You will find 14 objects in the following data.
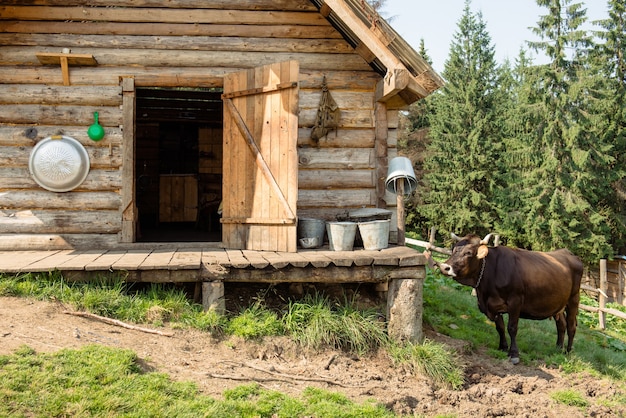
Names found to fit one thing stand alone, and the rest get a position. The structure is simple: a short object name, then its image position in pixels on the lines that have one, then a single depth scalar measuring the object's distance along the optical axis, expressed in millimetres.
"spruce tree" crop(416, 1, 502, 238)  27891
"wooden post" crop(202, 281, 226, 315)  5953
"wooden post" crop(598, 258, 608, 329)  13016
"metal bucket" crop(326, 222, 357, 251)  6613
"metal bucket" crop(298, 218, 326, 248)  6980
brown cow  6617
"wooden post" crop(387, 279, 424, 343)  6227
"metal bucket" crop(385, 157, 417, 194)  7047
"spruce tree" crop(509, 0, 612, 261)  23422
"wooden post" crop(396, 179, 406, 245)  7160
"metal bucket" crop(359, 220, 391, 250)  6703
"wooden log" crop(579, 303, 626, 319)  11781
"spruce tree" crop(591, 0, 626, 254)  24281
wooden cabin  6727
